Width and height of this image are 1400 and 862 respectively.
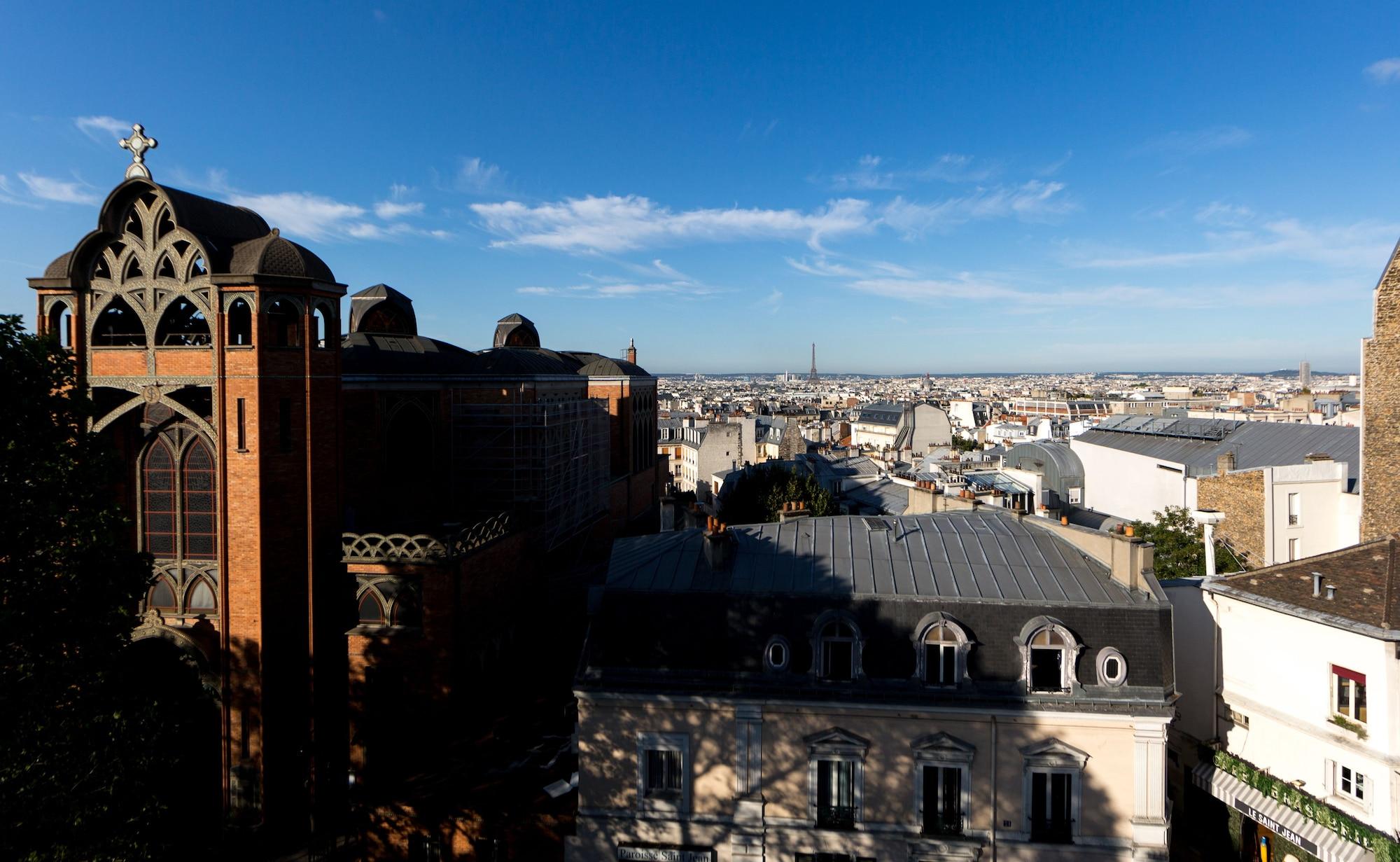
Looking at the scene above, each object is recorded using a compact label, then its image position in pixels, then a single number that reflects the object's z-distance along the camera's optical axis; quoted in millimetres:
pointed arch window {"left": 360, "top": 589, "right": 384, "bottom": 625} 22703
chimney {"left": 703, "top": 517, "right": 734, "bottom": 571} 19328
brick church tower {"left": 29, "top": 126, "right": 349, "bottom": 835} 21141
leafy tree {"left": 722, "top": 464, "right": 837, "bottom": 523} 39031
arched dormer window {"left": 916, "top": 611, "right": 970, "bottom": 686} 17203
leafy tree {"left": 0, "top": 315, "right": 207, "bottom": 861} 13141
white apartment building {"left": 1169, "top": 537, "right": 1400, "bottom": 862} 15852
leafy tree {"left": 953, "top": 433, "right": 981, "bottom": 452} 103844
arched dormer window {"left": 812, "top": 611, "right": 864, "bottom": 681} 17391
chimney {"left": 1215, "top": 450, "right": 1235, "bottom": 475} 35875
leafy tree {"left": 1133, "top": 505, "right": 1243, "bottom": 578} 29234
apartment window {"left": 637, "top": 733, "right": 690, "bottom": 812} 17344
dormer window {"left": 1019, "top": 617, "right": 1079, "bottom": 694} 17047
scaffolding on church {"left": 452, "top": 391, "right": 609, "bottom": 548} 30672
